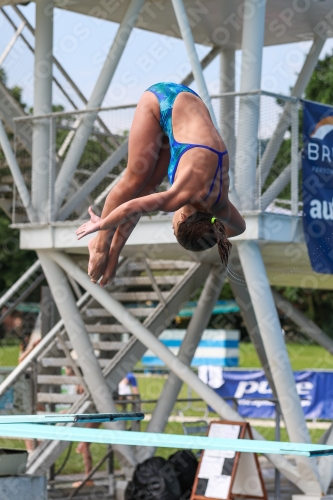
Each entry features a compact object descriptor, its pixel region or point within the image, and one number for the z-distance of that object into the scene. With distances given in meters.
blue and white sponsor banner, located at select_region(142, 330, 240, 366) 34.25
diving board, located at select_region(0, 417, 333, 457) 5.59
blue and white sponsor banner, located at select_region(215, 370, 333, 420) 21.89
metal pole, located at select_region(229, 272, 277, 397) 14.20
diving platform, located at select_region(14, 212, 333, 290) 10.95
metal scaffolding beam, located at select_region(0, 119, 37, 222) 12.16
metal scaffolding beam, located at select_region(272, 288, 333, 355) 14.30
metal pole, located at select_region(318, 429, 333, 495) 11.61
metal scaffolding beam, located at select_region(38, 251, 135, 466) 12.69
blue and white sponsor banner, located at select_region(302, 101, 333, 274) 11.08
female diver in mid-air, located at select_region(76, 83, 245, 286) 5.64
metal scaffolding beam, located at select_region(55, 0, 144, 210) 11.86
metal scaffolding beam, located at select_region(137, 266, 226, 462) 13.32
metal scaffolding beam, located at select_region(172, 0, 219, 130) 10.70
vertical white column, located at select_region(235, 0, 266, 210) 10.86
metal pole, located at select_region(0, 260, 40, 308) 14.70
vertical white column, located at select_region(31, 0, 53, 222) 12.30
